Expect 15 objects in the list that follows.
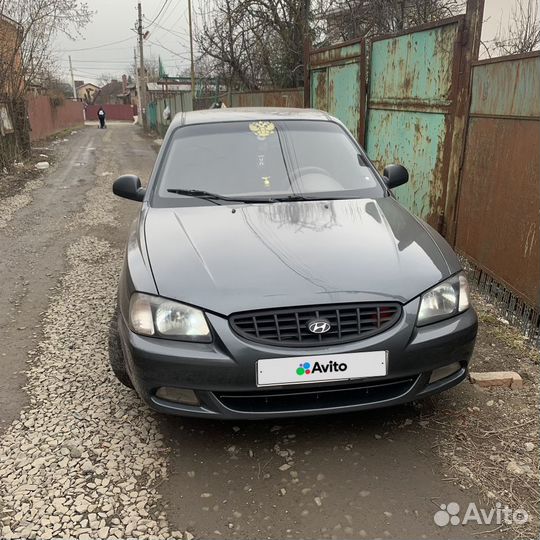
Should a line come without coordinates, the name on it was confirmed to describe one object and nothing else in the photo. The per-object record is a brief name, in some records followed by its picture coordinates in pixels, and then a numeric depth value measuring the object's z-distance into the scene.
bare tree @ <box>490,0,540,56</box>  9.12
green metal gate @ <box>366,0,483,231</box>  5.06
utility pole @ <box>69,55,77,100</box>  75.09
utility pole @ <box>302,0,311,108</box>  9.68
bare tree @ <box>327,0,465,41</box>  10.47
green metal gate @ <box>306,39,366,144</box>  7.58
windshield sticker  3.95
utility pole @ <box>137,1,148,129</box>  43.12
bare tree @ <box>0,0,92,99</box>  14.70
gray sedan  2.34
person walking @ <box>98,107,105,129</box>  42.54
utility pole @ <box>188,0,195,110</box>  22.88
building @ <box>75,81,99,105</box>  98.99
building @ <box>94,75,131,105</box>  97.39
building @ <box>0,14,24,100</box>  14.35
